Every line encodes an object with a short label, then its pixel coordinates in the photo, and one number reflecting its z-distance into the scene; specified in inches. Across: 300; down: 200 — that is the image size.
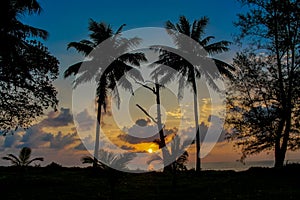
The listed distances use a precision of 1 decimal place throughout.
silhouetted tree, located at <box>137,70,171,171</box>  1593.3
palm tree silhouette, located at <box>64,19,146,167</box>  1592.0
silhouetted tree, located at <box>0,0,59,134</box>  979.3
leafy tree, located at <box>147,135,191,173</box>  1122.0
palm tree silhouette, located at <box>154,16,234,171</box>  1585.9
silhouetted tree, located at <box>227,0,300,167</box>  1029.2
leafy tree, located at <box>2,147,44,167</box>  1314.0
